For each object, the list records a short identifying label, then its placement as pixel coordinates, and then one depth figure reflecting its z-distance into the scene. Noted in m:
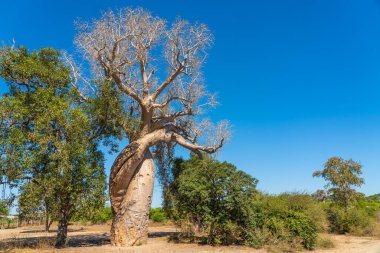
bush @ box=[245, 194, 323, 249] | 12.42
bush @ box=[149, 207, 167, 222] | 28.70
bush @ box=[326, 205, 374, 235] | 18.23
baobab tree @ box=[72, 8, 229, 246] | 13.02
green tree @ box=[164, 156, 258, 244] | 12.81
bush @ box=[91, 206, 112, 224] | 28.69
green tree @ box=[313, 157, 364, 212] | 22.86
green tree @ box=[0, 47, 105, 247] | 10.80
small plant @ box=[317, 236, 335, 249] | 13.05
